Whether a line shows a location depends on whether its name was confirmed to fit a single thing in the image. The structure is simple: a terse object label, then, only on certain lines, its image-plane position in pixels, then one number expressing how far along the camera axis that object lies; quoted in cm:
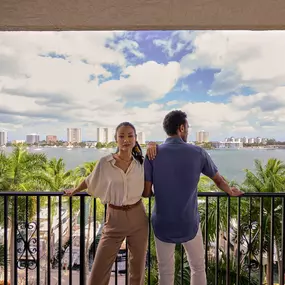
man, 182
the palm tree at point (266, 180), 1246
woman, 188
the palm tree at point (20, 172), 1552
